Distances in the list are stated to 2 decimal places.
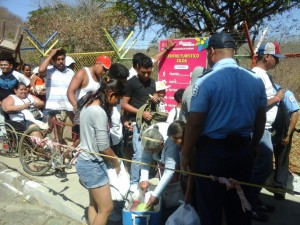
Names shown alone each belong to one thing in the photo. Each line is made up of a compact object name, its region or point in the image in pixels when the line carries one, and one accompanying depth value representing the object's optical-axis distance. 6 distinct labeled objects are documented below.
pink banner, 4.66
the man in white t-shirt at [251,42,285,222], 3.38
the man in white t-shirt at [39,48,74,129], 5.01
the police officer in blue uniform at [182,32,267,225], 2.28
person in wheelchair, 5.13
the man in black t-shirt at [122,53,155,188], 4.04
